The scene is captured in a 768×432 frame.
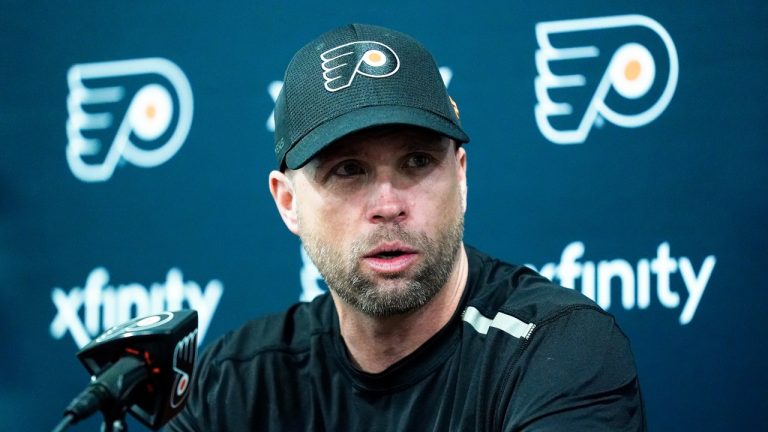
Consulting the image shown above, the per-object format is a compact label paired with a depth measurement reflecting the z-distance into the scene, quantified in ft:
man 22.60
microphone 21.95
